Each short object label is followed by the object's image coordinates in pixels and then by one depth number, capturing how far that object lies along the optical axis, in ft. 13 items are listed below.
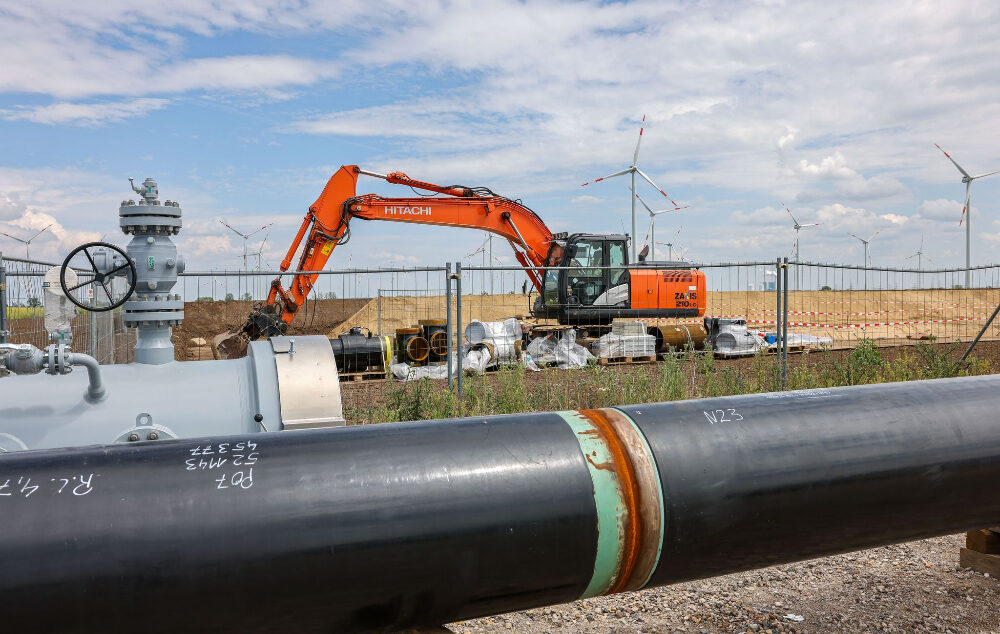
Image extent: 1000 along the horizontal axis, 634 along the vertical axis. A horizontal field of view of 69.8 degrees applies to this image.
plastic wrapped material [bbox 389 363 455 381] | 33.47
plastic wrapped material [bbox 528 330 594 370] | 36.45
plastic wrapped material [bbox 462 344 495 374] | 35.12
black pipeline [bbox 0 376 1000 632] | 5.81
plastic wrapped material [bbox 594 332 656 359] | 37.01
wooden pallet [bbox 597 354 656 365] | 35.37
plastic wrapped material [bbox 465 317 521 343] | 37.96
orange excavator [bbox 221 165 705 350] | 38.78
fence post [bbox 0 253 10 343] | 16.80
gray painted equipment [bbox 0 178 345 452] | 10.25
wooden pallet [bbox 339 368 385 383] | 32.42
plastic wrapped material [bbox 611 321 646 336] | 37.93
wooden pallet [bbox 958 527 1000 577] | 12.26
